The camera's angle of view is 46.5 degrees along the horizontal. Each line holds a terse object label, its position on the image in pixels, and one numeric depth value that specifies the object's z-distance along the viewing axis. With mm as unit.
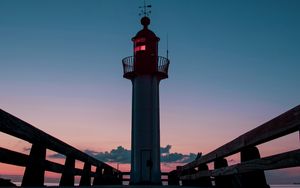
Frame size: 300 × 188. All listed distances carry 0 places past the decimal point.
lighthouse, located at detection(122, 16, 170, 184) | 19034
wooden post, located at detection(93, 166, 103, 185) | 12278
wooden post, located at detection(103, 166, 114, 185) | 14066
